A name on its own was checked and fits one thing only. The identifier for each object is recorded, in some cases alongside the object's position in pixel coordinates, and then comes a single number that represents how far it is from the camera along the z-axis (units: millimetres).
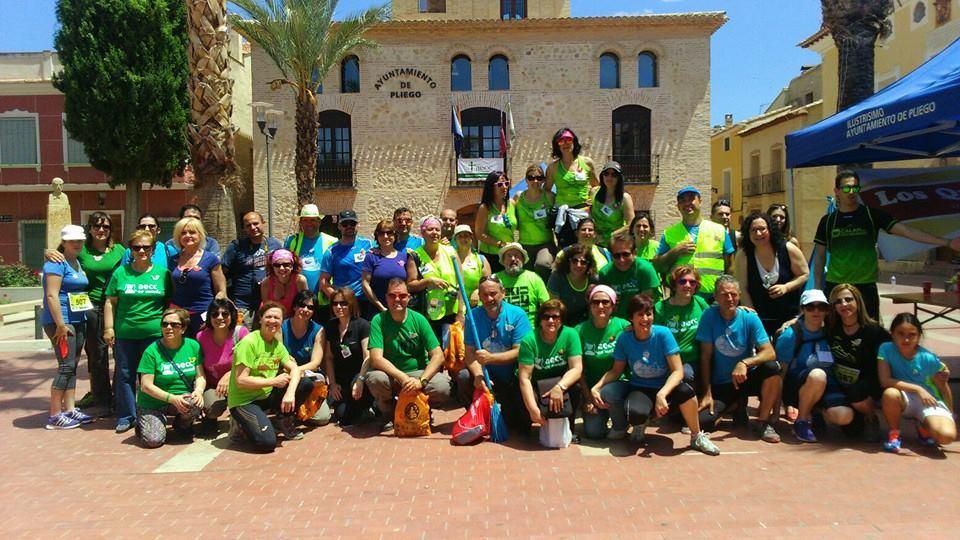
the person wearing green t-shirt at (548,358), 5484
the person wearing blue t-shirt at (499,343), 5727
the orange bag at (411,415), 5844
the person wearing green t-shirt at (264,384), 5516
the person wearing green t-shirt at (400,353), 5906
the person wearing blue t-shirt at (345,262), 6820
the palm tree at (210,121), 9227
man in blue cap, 6438
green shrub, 19875
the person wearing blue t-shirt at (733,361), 5594
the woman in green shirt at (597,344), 5625
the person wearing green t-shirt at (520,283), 6199
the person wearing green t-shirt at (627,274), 6125
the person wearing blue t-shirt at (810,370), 5461
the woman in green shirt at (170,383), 5684
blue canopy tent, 5660
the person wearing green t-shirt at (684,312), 5859
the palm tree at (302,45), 18734
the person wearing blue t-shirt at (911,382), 5168
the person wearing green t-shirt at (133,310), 6074
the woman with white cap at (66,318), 6109
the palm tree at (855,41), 10336
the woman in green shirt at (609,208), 6992
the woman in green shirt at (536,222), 7051
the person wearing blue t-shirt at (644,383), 5316
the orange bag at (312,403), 5980
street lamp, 16719
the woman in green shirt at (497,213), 7016
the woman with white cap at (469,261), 6629
